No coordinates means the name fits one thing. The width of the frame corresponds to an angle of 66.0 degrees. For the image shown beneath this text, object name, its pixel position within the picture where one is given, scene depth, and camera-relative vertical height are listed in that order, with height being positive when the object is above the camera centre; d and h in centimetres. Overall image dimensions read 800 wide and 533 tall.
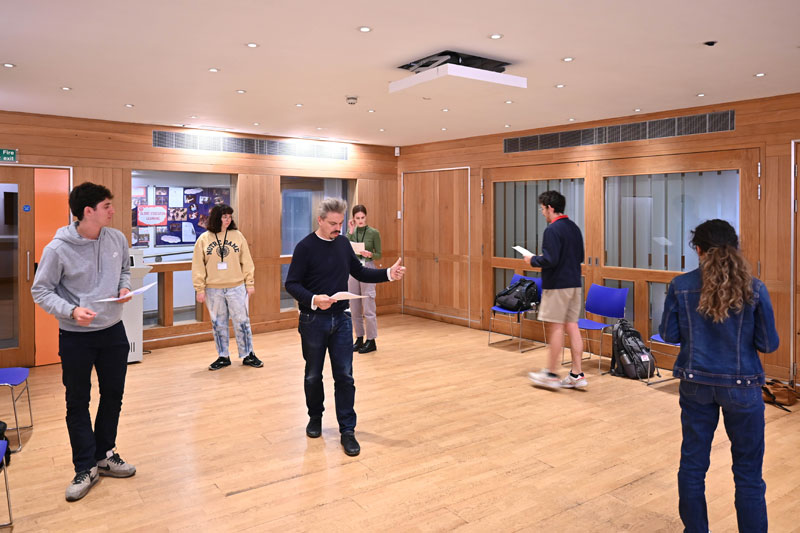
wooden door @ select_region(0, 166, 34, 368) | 668 -20
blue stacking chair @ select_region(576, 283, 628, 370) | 665 -65
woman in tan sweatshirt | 654 -32
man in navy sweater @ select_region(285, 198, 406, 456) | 418 -34
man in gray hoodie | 340 -32
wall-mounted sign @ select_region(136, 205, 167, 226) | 790 +42
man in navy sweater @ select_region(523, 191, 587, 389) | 577 -33
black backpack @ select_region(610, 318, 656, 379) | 621 -113
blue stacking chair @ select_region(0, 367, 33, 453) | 420 -89
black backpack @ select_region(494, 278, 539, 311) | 748 -62
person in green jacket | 730 -51
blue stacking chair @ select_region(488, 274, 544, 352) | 753 -79
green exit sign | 660 +101
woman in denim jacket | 262 -51
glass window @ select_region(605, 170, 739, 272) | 636 +35
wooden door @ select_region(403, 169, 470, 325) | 922 +3
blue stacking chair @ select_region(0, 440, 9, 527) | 287 -95
